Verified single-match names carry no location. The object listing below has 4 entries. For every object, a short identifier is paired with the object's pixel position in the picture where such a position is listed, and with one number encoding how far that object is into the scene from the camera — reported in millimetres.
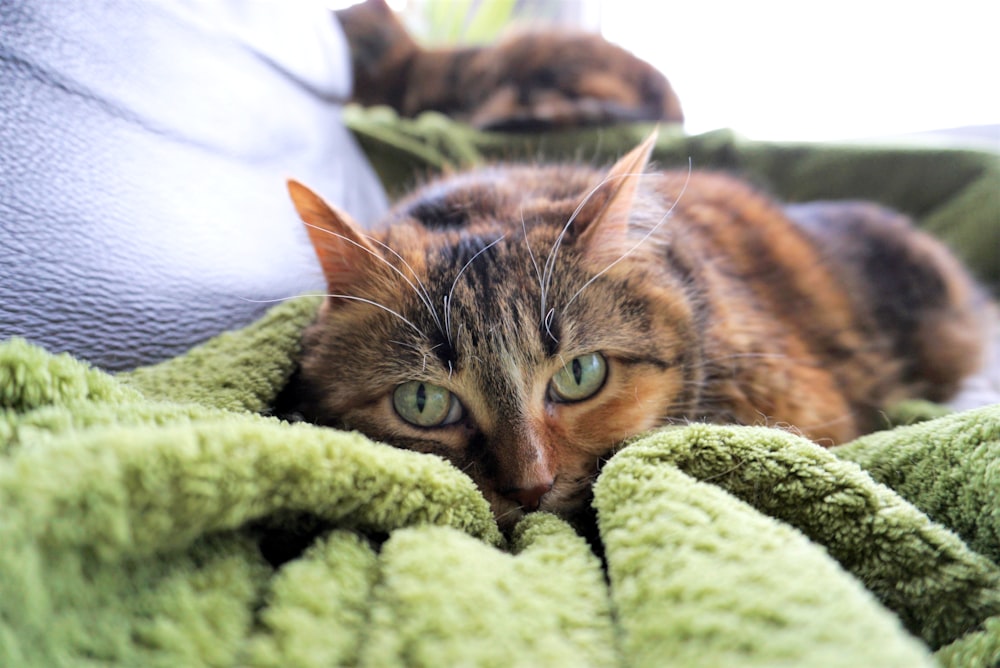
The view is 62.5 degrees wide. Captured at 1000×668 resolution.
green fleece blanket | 122
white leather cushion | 188
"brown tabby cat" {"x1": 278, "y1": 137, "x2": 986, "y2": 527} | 200
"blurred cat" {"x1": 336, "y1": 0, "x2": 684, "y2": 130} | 478
